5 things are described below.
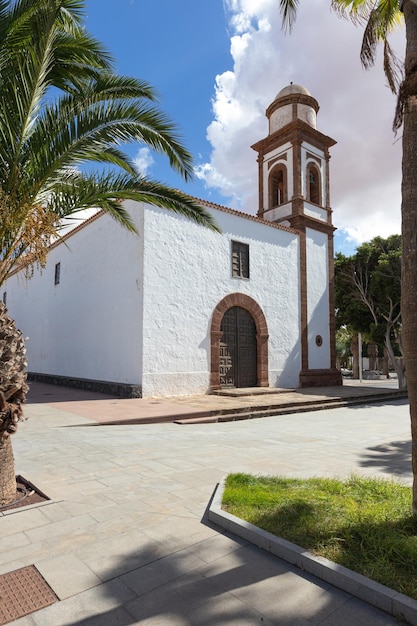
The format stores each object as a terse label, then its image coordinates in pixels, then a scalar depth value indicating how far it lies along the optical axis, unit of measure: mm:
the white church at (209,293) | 12414
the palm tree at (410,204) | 2991
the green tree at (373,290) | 17250
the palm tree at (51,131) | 3927
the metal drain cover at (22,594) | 2285
